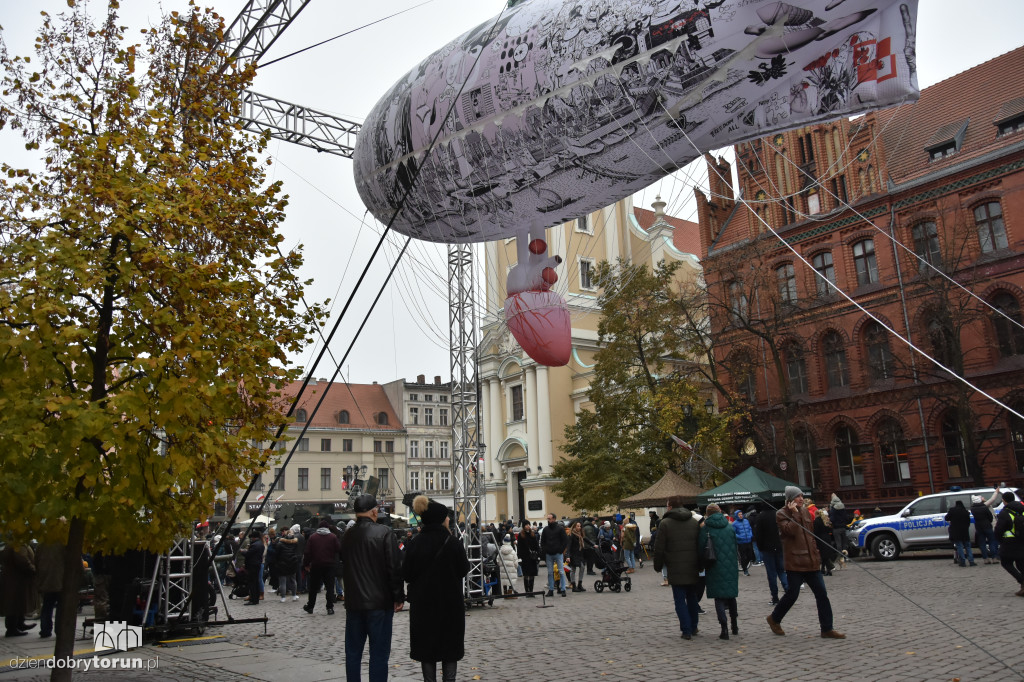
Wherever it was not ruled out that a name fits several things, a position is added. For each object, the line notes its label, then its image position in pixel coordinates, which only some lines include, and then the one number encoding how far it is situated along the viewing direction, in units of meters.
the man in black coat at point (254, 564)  17.66
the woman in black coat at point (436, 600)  6.40
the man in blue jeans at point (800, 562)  9.23
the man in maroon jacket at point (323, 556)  15.16
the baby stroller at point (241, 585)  20.67
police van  20.52
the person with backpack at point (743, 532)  18.72
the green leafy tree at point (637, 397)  29.33
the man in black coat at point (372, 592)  6.72
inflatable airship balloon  7.85
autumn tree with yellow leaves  6.31
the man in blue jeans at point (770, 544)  11.59
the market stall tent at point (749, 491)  23.19
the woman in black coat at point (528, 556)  18.70
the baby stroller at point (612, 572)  17.95
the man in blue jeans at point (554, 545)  17.12
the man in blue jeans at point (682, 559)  9.64
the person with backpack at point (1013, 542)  11.99
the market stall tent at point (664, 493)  24.73
